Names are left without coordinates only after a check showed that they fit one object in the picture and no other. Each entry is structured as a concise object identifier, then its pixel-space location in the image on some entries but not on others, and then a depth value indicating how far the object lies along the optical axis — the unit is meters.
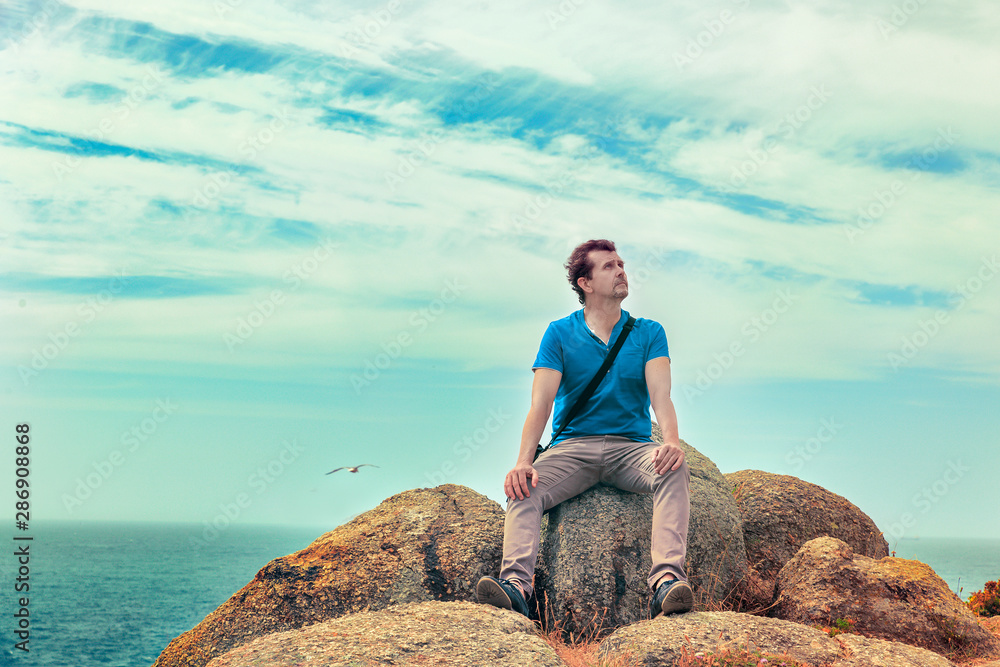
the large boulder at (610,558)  7.22
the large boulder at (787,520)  9.17
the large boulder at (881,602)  7.62
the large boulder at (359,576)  7.50
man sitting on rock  7.12
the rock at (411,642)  5.57
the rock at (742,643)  6.08
